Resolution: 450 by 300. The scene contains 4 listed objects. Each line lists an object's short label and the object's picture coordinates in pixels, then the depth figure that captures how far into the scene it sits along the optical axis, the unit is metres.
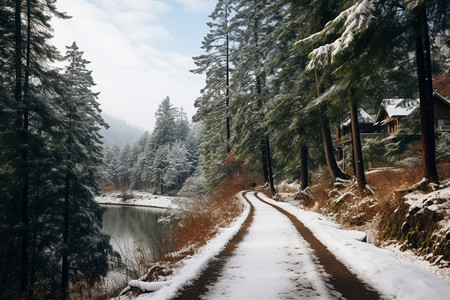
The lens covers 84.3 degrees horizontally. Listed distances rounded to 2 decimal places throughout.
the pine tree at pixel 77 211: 14.58
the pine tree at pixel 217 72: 31.78
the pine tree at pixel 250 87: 24.27
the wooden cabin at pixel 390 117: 28.23
